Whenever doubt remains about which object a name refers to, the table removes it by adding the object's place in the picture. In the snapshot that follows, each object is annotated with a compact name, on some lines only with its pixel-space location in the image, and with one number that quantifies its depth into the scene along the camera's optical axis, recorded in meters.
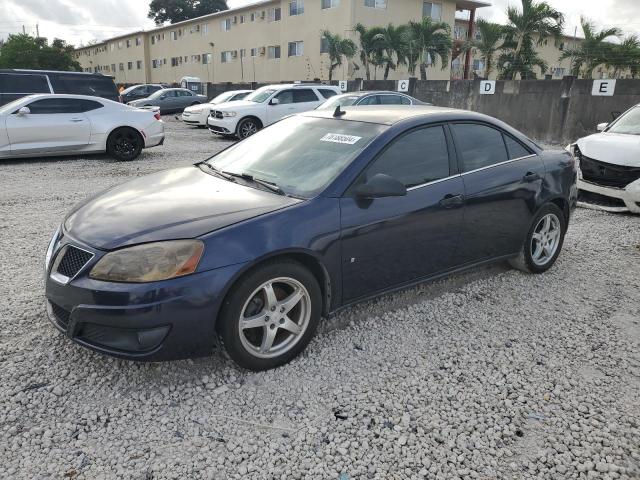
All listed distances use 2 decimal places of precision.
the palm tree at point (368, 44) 29.69
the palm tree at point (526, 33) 22.61
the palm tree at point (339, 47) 30.52
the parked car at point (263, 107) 15.18
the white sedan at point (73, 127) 9.83
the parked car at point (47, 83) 13.05
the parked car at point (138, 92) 28.11
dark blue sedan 2.71
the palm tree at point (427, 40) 28.27
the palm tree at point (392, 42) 28.97
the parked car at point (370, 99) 13.39
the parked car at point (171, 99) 25.16
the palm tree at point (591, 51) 23.34
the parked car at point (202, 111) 19.09
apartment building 33.41
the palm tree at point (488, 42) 24.39
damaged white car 6.87
